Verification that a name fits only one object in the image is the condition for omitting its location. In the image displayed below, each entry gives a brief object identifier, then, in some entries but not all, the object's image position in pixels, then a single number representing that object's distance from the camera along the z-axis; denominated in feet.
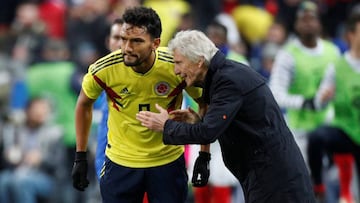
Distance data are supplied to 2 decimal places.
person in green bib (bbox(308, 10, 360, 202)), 78.38
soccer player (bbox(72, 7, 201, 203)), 57.21
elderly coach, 54.29
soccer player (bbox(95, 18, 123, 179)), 64.69
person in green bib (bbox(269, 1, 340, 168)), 81.51
